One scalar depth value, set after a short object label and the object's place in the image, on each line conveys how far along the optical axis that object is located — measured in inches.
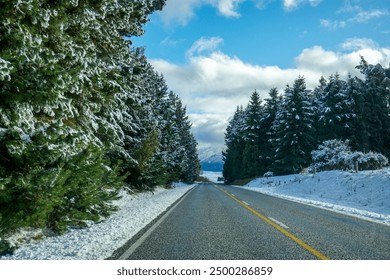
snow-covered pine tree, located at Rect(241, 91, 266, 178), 2313.0
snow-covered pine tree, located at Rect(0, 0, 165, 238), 229.3
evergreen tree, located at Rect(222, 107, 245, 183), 2807.1
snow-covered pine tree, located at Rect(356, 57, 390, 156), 1825.8
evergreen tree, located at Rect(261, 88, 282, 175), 2336.0
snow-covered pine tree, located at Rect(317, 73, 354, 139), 1856.5
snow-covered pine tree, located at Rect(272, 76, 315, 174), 1866.4
